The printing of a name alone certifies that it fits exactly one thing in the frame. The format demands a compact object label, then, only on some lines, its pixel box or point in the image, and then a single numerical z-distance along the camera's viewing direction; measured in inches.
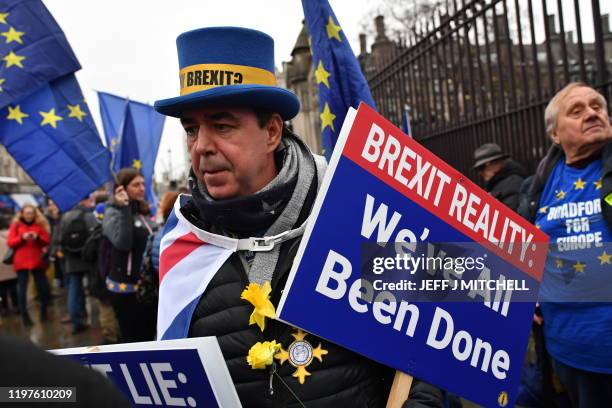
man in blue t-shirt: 90.0
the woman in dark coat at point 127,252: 182.5
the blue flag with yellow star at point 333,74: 112.5
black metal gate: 170.2
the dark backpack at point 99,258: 193.0
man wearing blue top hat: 58.6
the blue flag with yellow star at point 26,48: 166.4
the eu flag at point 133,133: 238.2
